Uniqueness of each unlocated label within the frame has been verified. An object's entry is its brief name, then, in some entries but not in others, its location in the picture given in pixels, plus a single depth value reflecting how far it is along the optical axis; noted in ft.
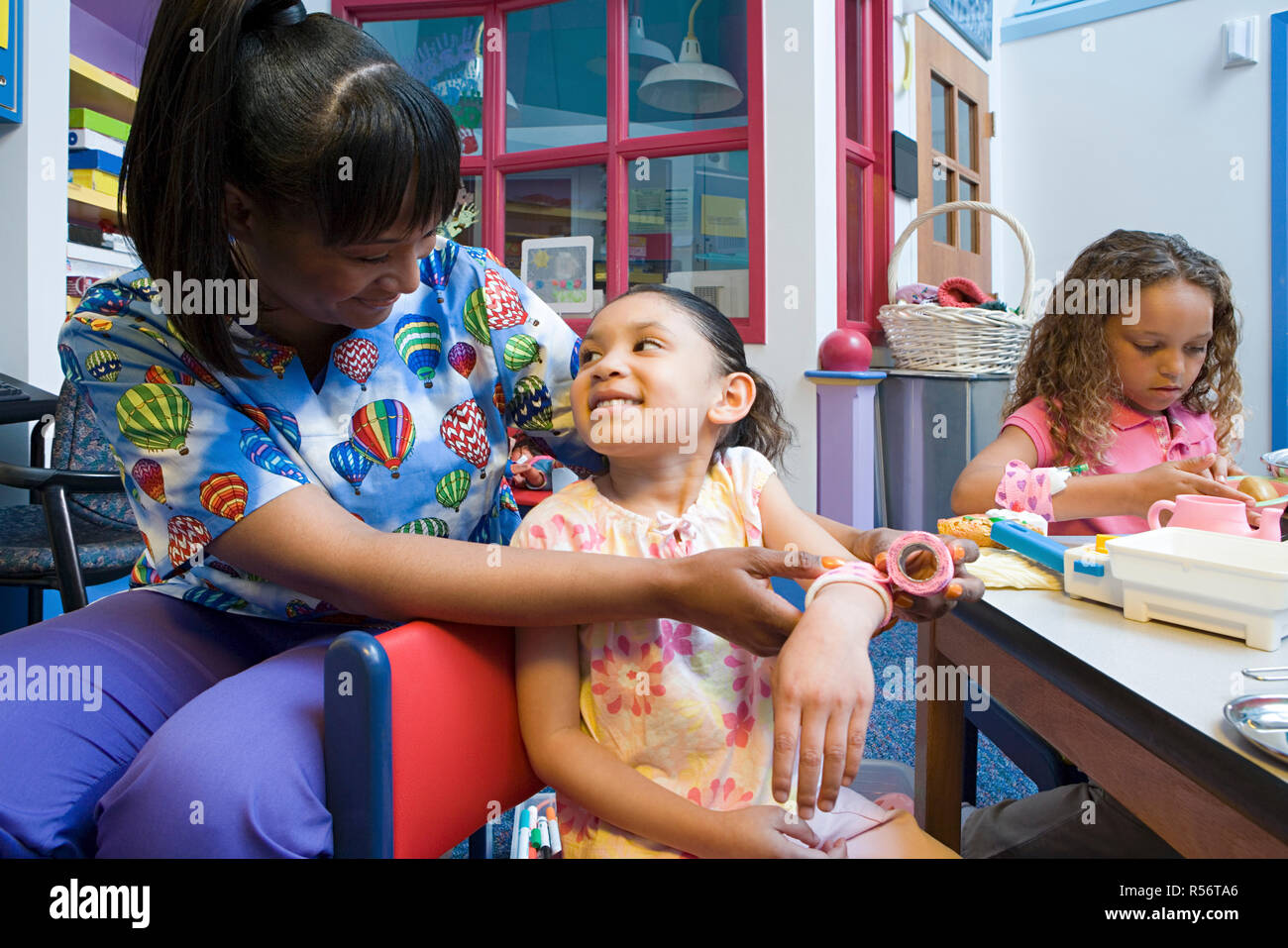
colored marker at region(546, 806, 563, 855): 4.04
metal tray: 1.50
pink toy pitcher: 2.99
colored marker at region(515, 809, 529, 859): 4.24
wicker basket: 8.88
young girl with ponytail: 2.22
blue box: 8.54
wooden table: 1.55
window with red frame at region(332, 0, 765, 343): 9.89
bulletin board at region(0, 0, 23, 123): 7.10
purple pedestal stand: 8.98
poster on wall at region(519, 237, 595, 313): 10.73
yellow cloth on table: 2.78
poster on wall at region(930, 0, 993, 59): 12.10
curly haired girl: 4.80
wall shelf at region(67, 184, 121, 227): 8.46
